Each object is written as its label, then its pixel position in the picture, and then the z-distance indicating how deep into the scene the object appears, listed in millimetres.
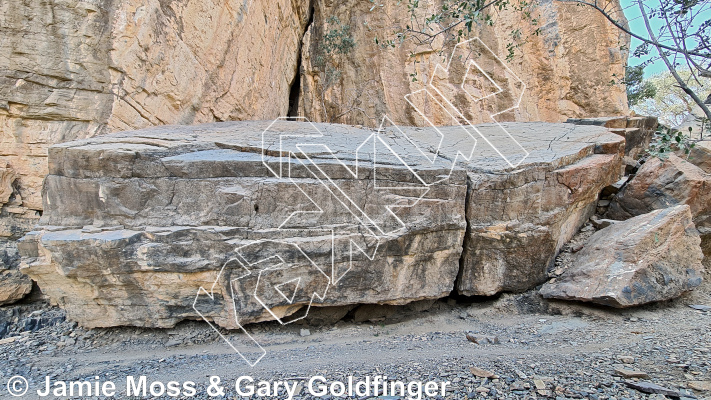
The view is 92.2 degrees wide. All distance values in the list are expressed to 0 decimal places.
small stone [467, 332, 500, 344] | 3426
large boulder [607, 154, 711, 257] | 4871
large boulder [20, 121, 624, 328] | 3465
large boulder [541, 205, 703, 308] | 3713
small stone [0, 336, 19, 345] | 3768
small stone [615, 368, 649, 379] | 2434
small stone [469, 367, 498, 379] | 2621
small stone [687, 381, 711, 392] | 2246
